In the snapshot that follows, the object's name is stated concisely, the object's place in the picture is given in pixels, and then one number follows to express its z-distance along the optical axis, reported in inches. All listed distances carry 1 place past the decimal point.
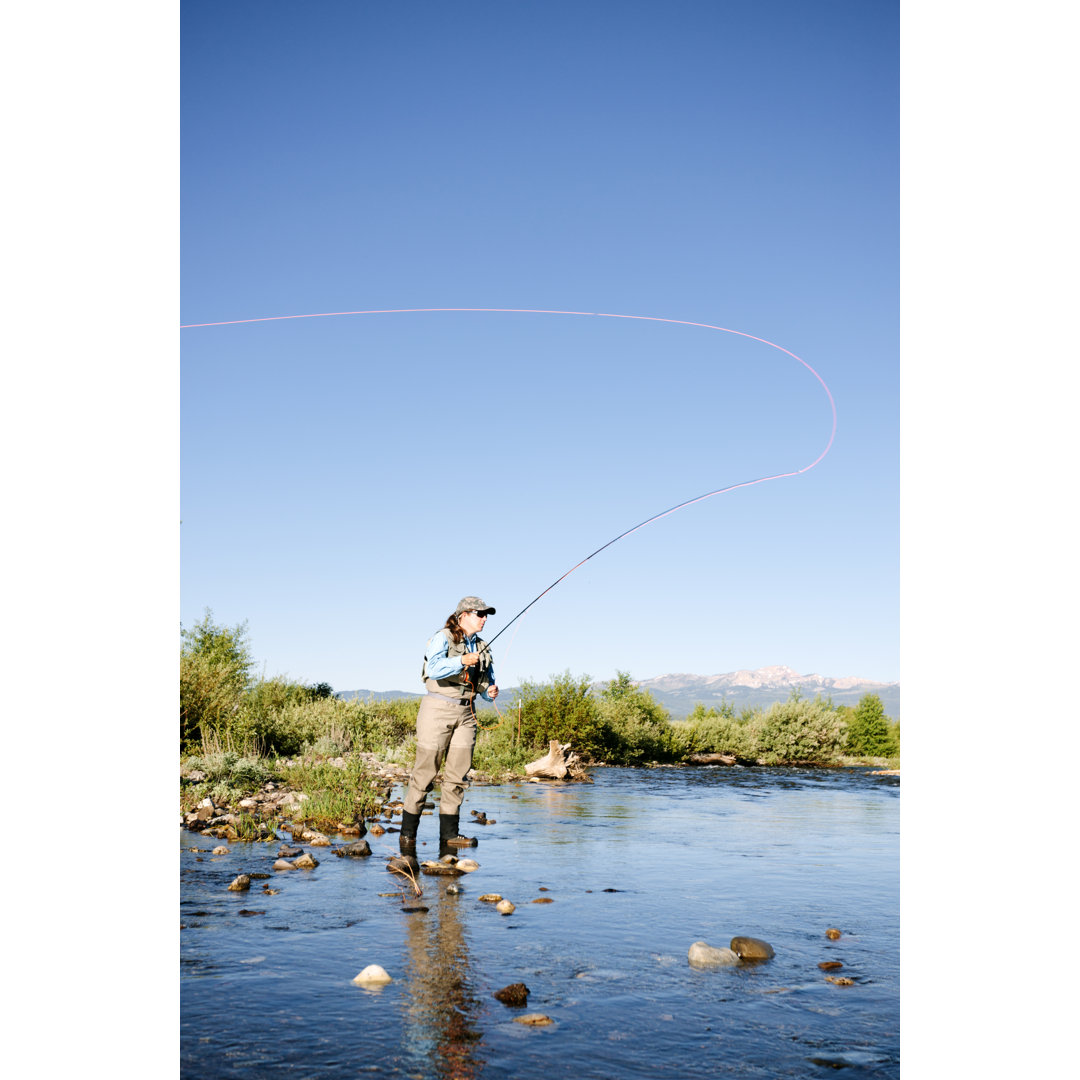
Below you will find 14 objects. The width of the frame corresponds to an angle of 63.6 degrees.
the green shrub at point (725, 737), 825.0
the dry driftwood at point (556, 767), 577.2
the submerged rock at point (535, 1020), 120.5
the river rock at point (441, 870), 234.1
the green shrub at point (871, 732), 913.5
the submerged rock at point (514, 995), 129.1
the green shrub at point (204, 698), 483.8
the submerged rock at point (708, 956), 152.3
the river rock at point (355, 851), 254.4
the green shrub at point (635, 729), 757.9
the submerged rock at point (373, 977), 136.9
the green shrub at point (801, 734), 813.9
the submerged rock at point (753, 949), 156.6
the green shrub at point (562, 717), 684.1
